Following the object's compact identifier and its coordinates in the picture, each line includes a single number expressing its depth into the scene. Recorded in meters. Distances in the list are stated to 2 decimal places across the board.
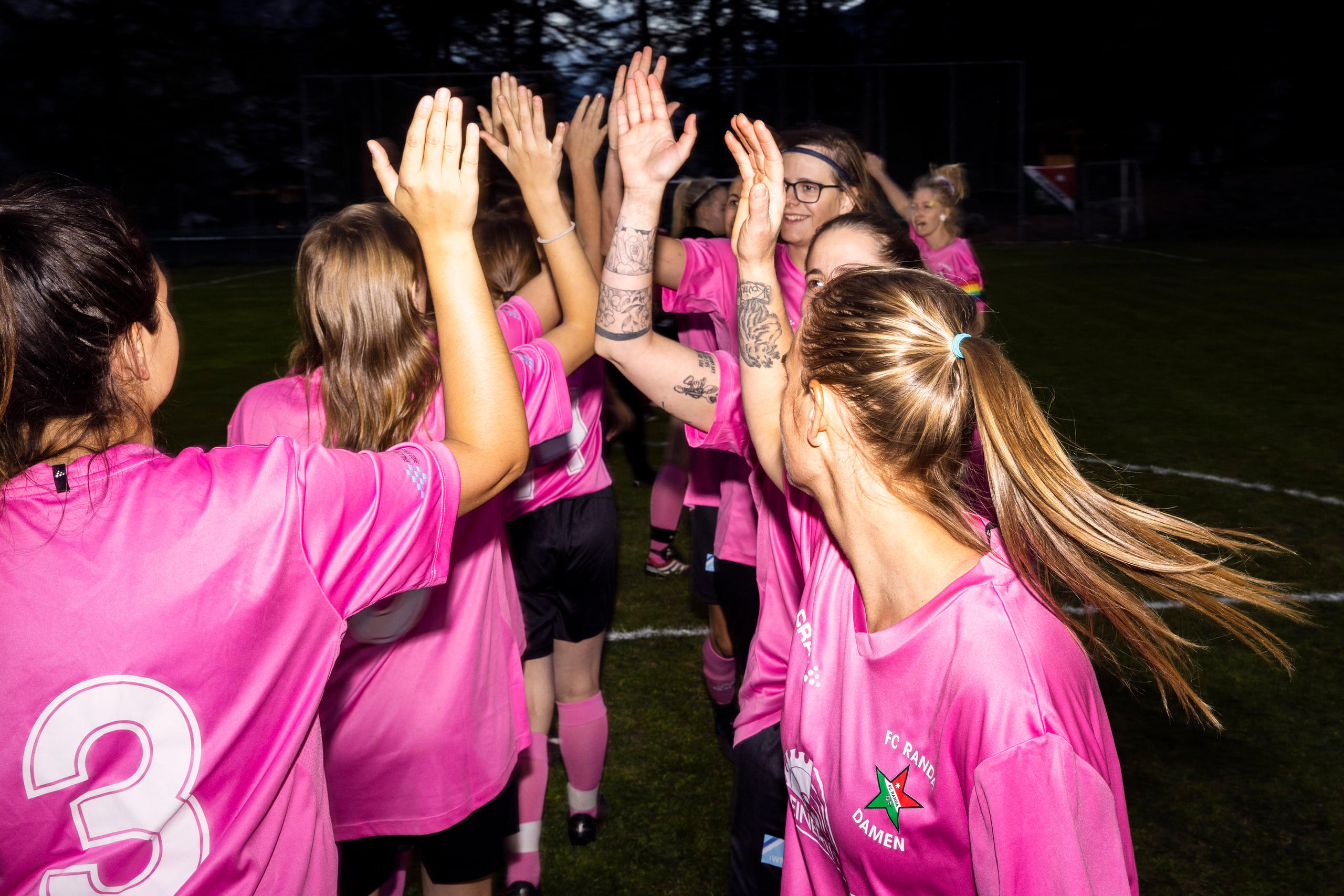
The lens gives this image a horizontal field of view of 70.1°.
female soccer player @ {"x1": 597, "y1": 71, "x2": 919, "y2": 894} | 2.31
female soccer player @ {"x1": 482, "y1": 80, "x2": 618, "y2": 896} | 3.47
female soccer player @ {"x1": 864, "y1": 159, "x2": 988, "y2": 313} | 6.82
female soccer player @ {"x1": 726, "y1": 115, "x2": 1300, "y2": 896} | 1.36
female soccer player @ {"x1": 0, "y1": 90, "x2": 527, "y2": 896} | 1.25
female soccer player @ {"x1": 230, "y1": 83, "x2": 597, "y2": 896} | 2.25
